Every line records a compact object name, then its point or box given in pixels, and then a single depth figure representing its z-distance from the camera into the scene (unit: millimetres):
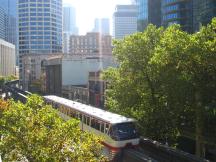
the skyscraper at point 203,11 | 85688
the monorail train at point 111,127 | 30594
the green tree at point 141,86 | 35438
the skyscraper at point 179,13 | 100469
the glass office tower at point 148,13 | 120500
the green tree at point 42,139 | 17109
